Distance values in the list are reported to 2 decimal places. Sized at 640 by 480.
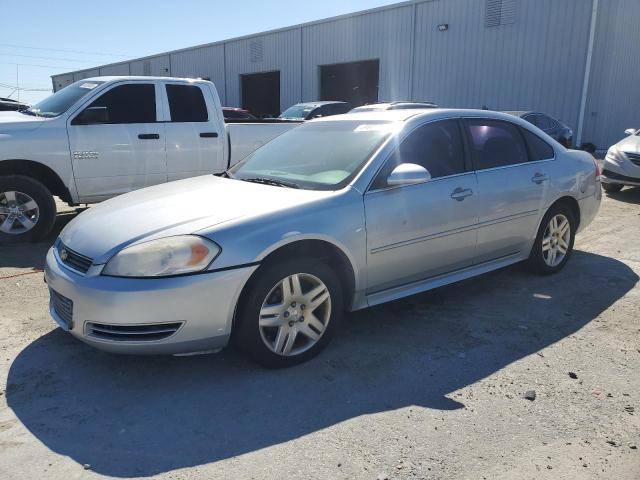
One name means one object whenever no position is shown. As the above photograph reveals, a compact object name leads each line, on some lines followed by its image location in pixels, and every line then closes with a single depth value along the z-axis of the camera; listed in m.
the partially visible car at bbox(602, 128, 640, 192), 9.47
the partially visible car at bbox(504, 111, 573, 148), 13.08
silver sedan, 2.96
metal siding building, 17.38
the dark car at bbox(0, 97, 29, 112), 14.16
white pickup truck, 6.05
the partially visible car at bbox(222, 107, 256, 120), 15.24
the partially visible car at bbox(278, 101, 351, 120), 15.03
